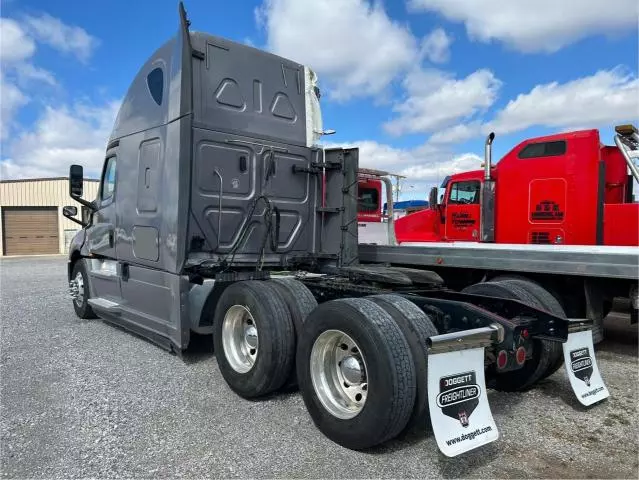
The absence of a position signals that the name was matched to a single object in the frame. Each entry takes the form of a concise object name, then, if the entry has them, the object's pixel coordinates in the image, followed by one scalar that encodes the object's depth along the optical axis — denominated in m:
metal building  30.81
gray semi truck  3.08
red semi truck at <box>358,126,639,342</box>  5.57
